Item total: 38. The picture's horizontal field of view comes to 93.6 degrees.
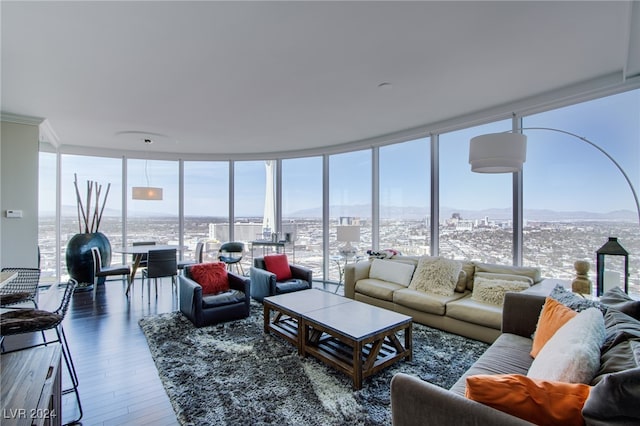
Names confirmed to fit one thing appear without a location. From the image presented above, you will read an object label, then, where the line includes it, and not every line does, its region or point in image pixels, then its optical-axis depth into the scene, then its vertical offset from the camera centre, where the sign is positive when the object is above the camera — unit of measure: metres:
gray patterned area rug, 2.12 -1.42
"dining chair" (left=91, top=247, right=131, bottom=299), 4.82 -0.94
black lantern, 2.66 -0.38
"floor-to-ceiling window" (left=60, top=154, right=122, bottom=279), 5.96 +0.42
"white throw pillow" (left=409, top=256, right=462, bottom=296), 3.85 -0.83
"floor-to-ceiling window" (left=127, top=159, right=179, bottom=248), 6.62 +0.15
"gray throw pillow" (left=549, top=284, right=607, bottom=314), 2.01 -0.61
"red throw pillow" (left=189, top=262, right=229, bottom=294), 4.11 -0.89
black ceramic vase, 5.47 -0.83
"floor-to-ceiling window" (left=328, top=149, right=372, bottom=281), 5.80 +0.25
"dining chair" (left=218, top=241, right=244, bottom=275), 6.07 -0.84
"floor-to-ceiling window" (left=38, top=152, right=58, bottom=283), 5.70 -0.07
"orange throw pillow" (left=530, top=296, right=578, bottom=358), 1.93 -0.71
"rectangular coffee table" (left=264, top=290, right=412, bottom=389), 2.54 -1.07
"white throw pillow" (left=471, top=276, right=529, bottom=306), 3.32 -0.85
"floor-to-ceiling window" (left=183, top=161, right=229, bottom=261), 6.98 +0.18
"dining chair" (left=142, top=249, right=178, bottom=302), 4.71 -0.82
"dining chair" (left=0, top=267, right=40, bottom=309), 2.59 -0.73
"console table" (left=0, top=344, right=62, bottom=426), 1.21 -0.80
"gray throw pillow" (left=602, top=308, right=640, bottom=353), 1.48 -0.59
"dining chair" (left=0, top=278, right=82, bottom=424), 1.96 -0.75
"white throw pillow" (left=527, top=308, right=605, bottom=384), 1.31 -0.66
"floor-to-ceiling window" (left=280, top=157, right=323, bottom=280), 6.50 +0.09
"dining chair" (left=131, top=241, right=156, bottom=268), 5.47 -0.77
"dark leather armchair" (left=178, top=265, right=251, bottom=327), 3.72 -1.15
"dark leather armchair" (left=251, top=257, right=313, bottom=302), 4.51 -1.09
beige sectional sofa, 3.25 -1.03
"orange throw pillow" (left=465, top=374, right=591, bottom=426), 1.13 -0.72
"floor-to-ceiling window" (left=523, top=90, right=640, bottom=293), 3.13 +0.33
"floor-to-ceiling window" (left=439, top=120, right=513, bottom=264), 4.07 +0.10
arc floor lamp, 2.72 +0.54
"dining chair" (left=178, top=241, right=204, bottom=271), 5.99 -0.84
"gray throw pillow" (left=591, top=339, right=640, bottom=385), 1.27 -0.64
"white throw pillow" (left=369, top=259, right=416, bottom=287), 4.28 -0.85
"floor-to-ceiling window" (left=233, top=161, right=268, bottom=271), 7.07 +0.21
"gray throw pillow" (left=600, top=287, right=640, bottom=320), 1.85 -0.58
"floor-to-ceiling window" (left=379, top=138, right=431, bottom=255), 4.95 +0.29
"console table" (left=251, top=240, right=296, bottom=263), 6.28 -0.70
